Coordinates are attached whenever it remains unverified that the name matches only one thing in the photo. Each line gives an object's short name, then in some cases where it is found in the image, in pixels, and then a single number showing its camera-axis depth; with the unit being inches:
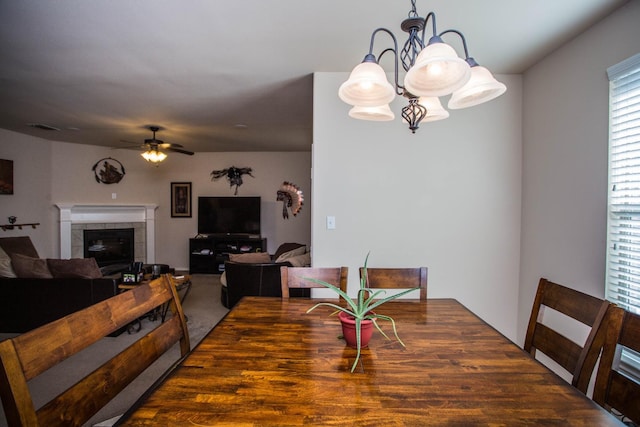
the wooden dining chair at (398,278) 71.3
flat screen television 251.1
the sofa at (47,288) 119.3
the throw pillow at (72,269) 119.3
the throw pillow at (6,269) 121.1
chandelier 42.3
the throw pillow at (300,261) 139.8
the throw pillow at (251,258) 146.2
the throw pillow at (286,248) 201.1
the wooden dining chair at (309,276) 70.4
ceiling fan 172.7
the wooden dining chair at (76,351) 25.7
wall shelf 183.0
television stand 243.1
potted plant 43.3
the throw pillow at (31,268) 119.9
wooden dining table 30.3
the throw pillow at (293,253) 159.8
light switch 108.0
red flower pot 44.1
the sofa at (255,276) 138.8
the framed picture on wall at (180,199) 257.0
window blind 68.1
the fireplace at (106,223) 219.5
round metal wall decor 234.7
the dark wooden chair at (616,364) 36.4
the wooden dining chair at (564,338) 41.2
